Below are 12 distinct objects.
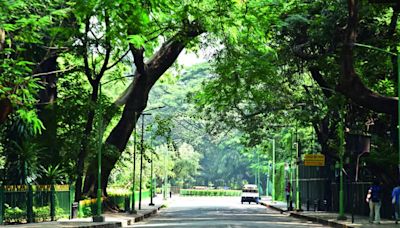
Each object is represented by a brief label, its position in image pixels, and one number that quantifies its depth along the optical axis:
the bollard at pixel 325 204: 49.39
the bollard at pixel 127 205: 46.70
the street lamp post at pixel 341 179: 34.72
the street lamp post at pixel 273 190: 81.38
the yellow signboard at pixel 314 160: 45.47
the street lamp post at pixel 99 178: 31.98
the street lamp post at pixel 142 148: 43.74
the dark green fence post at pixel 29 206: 29.66
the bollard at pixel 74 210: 34.31
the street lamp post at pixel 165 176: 91.34
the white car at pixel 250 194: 76.94
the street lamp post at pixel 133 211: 44.38
